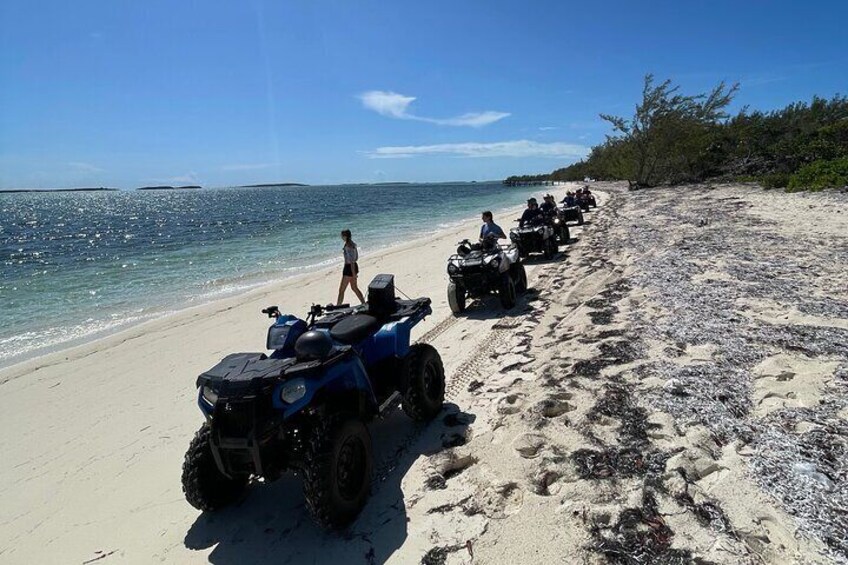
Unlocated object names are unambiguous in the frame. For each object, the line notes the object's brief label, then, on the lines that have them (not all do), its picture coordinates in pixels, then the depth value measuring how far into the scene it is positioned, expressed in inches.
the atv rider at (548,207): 510.2
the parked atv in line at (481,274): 306.2
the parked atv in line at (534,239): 462.7
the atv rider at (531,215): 487.5
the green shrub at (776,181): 772.6
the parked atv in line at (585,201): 885.8
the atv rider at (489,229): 364.9
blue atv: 110.3
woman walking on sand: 374.6
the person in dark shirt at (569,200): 758.1
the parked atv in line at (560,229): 517.7
